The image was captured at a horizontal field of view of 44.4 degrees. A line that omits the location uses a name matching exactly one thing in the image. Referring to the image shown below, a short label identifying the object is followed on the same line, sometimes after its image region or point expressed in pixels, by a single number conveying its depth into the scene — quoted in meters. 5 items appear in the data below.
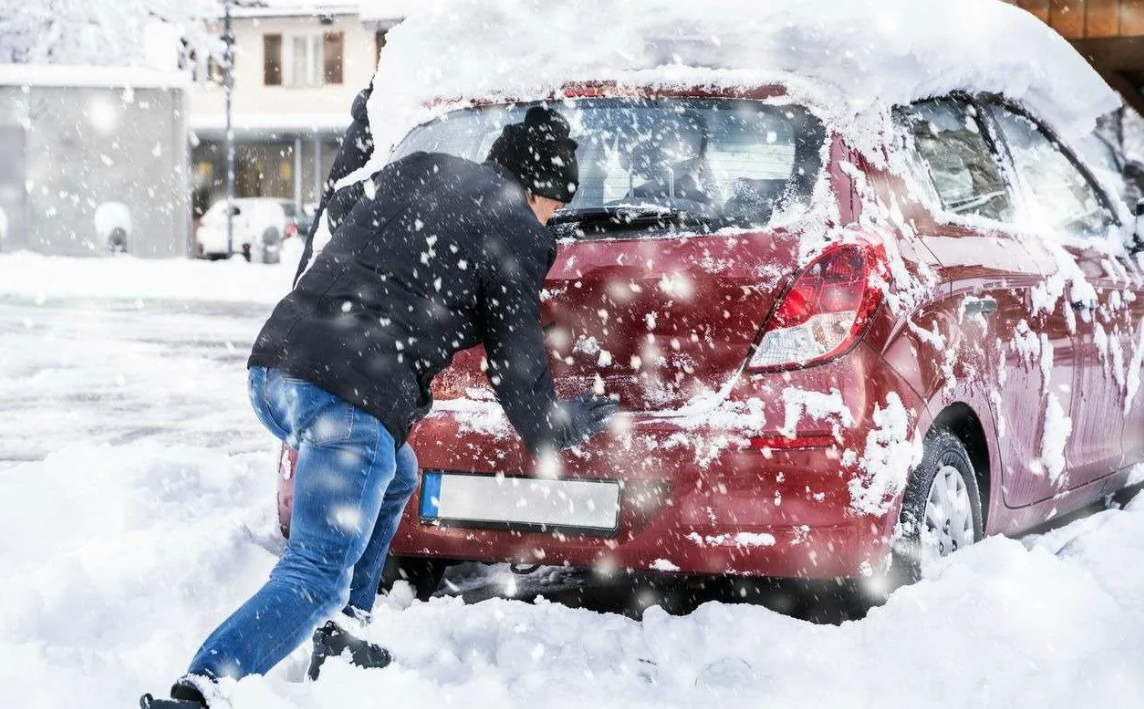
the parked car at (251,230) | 33.56
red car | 3.48
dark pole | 33.34
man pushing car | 2.96
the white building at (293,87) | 43.66
